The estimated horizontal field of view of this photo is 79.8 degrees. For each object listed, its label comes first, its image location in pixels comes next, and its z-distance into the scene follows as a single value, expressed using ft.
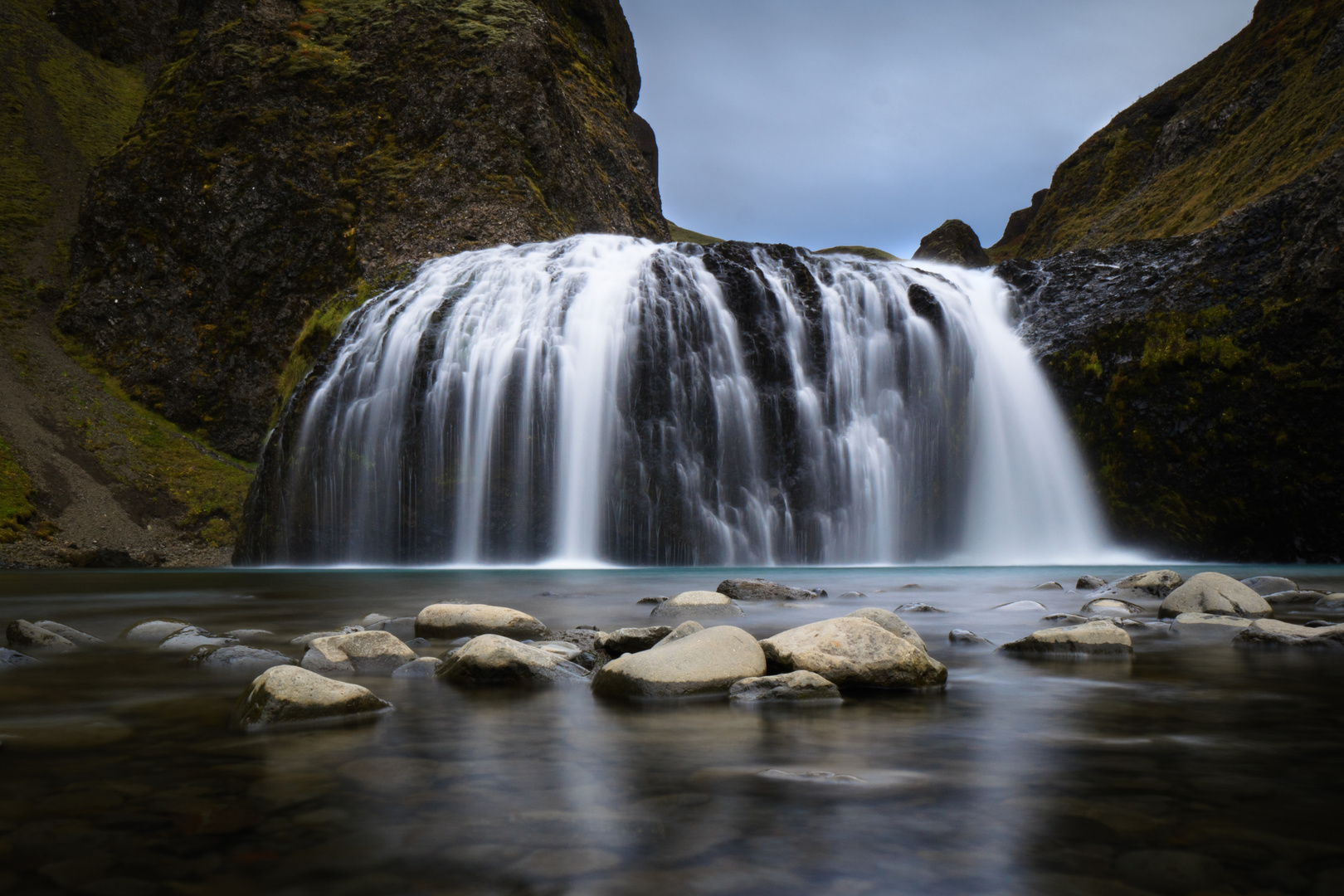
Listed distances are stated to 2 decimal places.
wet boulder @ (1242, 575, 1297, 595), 31.91
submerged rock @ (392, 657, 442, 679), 16.15
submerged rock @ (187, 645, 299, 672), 17.20
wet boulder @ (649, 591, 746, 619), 24.41
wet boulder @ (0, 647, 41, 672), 16.70
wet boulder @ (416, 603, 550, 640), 21.47
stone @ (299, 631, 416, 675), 16.52
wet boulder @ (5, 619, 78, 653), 19.77
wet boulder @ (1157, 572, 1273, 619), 22.76
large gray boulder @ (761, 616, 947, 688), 14.47
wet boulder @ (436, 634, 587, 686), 15.37
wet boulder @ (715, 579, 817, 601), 30.63
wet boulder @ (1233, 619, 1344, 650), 18.03
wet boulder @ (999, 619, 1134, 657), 17.81
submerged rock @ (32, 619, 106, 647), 20.75
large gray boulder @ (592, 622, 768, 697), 13.96
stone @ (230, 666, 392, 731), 11.71
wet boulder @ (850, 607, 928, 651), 16.90
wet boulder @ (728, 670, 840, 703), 13.53
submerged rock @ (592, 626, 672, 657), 17.75
